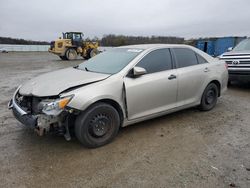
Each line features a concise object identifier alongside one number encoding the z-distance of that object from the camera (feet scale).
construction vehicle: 70.69
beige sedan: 10.28
